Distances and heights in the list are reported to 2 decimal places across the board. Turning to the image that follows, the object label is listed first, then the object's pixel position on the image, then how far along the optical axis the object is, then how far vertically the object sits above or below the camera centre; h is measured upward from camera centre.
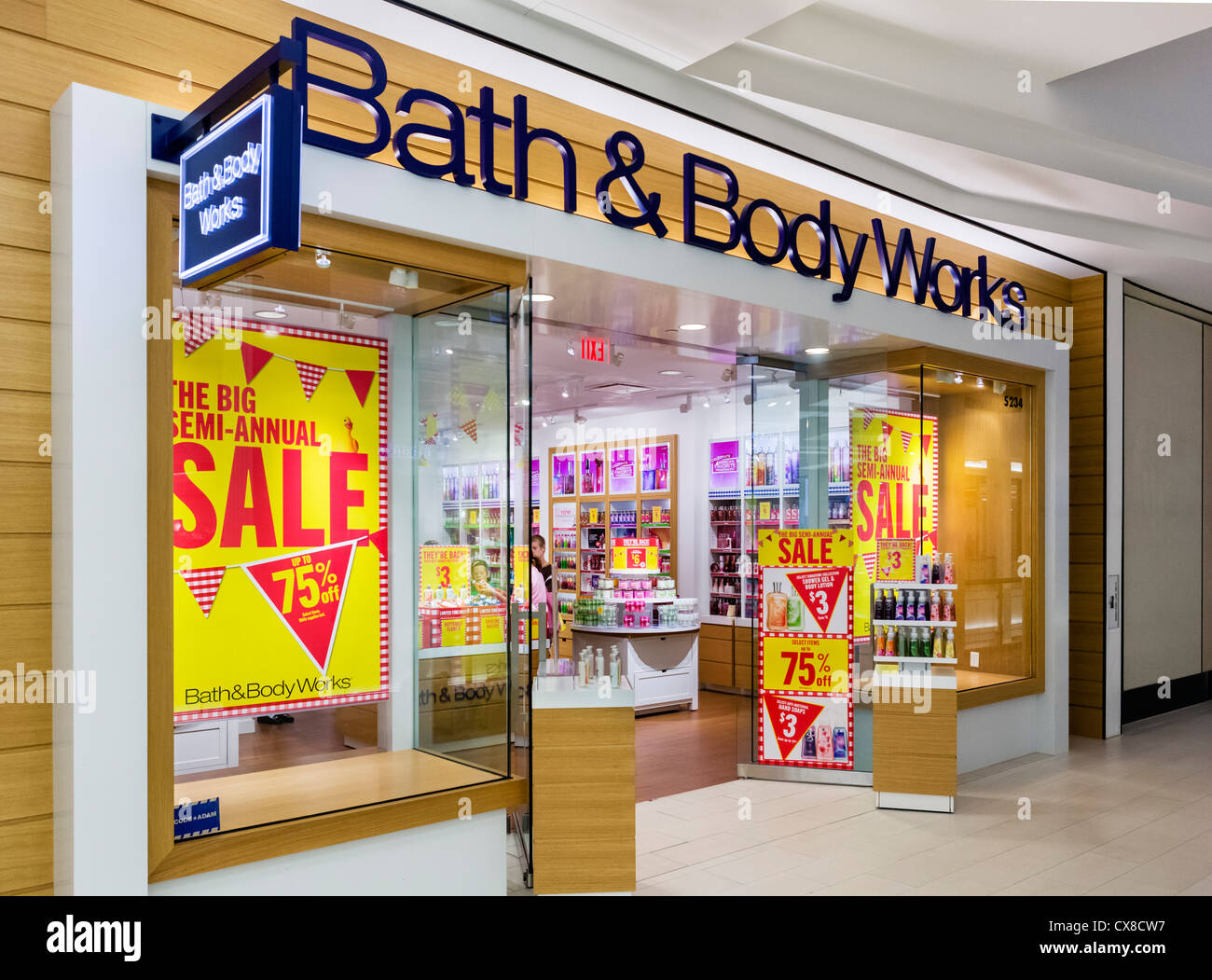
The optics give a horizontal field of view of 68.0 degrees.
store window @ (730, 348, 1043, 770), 6.50 +0.07
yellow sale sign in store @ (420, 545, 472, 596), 4.33 -0.40
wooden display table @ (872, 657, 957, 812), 5.60 -1.57
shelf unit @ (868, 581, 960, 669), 5.83 -0.88
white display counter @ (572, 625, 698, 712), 8.68 -1.67
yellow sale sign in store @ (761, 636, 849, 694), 6.27 -1.24
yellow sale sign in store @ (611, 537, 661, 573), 9.71 -0.71
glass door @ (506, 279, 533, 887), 4.18 -0.25
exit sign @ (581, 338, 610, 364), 6.82 +1.10
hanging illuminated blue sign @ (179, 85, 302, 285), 2.44 +0.87
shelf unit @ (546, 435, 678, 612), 11.73 -0.12
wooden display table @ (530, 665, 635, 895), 4.13 -1.39
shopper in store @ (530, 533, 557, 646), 7.15 -0.75
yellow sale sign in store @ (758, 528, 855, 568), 6.31 -0.41
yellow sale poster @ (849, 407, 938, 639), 6.54 +0.07
